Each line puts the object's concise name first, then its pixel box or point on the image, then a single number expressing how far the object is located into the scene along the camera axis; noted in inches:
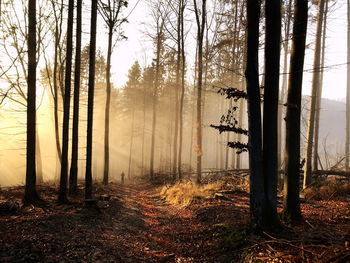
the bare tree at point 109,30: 399.9
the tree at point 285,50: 506.6
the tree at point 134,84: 1098.7
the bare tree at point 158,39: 614.0
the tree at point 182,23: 529.8
